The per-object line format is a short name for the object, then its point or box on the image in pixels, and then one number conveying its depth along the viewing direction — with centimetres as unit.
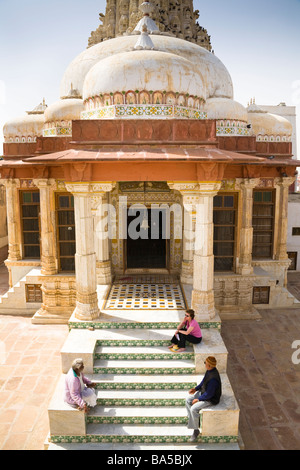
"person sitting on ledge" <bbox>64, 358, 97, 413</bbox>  544
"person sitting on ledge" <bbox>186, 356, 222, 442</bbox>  545
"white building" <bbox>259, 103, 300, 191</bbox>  2372
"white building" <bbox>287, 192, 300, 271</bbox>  1426
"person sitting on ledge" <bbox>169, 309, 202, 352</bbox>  666
